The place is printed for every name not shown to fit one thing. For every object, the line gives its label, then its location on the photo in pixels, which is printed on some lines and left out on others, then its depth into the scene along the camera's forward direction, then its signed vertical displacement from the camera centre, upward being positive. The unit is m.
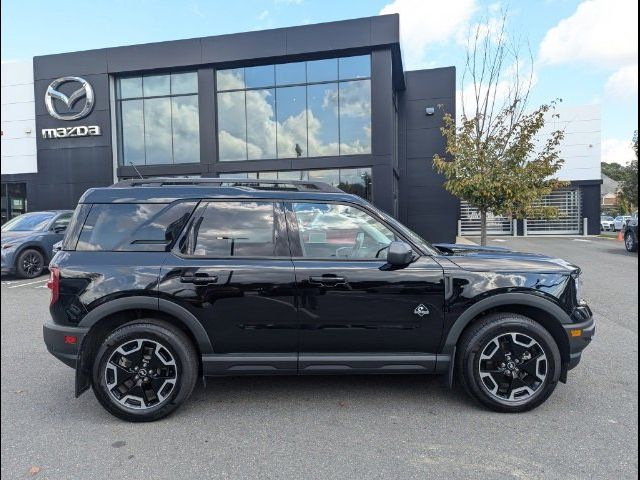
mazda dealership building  14.91 +4.23
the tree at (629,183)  22.55 +1.76
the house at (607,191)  56.97 +3.22
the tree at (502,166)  8.21 +1.04
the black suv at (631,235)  14.49 -0.75
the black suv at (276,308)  3.18 -0.69
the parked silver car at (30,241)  9.49 -0.39
